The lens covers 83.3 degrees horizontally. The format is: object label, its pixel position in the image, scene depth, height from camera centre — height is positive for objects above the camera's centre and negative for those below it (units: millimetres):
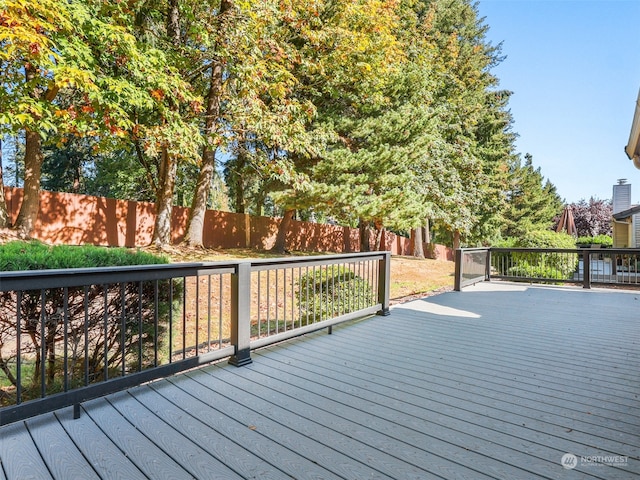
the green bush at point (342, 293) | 4773 -706
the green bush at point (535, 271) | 8656 -712
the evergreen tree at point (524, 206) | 22094 +2365
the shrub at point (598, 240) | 16656 +79
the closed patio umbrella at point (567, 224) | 17281 +905
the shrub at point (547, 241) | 10867 +22
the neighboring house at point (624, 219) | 12047 +812
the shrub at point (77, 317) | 2506 -585
